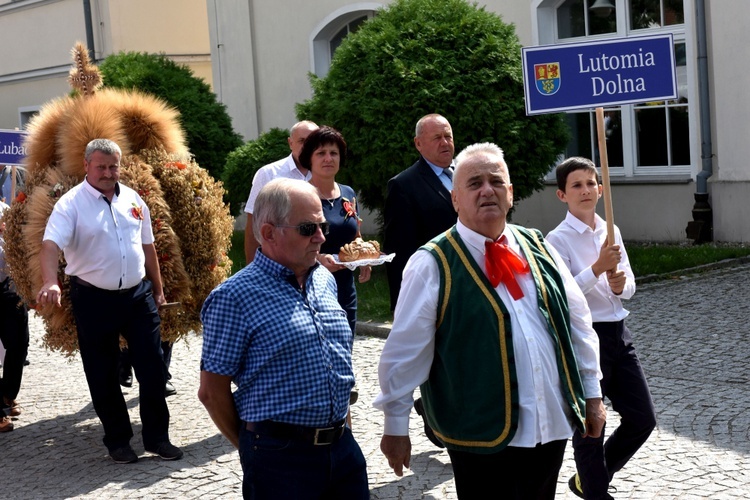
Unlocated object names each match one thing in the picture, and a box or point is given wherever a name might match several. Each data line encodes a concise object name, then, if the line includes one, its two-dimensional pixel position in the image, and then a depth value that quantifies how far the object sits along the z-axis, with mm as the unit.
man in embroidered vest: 3867
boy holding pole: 5203
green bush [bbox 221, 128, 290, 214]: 16500
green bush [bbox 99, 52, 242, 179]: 19609
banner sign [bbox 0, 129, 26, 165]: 10648
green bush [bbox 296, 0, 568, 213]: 13242
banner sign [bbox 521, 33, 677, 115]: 5832
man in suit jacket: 6484
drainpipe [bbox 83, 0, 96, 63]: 26438
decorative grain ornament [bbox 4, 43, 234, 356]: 7617
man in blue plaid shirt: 3883
